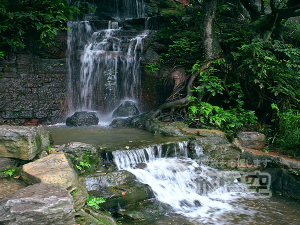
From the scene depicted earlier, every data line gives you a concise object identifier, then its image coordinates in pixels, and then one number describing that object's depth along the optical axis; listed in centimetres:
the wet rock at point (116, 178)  401
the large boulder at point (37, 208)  213
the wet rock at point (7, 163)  363
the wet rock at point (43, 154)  406
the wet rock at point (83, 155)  429
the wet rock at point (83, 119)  822
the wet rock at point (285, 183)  461
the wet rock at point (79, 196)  302
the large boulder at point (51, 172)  300
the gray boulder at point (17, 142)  366
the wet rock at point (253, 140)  634
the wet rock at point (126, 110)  872
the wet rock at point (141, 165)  469
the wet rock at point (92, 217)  275
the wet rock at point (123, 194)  366
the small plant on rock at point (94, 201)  338
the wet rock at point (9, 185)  309
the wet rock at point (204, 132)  599
